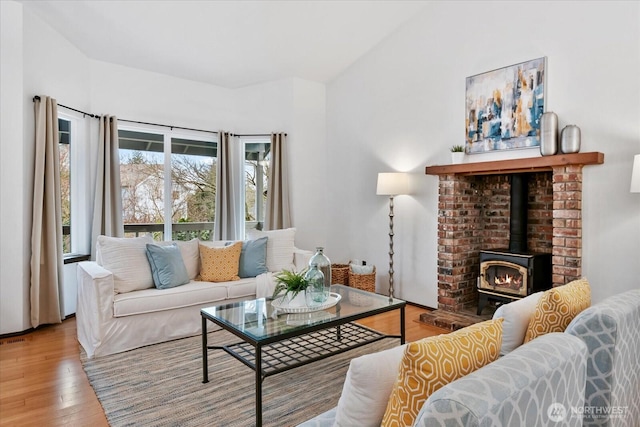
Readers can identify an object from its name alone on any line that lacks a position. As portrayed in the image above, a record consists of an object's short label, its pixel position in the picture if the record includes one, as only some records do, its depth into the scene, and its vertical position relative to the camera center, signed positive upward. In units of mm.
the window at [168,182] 4832 +335
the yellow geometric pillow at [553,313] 1689 -467
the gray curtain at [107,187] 4312 +230
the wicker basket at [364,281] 4703 -901
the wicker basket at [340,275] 4996 -874
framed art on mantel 3596 +970
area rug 2196 -1170
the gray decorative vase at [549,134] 3379 +629
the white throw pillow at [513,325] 1752 -534
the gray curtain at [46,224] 3622 -149
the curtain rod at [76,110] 3648 +1050
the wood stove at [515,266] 3609 -573
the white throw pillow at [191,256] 3844 -480
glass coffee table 2217 -720
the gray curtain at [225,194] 5266 +183
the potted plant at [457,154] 4059 +548
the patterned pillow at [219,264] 3778 -552
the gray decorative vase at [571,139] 3250 +561
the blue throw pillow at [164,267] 3471 -533
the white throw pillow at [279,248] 4211 -452
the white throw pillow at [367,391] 1141 -544
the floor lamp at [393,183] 4422 +270
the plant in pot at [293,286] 2678 -548
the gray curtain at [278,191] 5328 +222
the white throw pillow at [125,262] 3328 -474
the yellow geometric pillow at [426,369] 1010 -436
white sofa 3043 -813
